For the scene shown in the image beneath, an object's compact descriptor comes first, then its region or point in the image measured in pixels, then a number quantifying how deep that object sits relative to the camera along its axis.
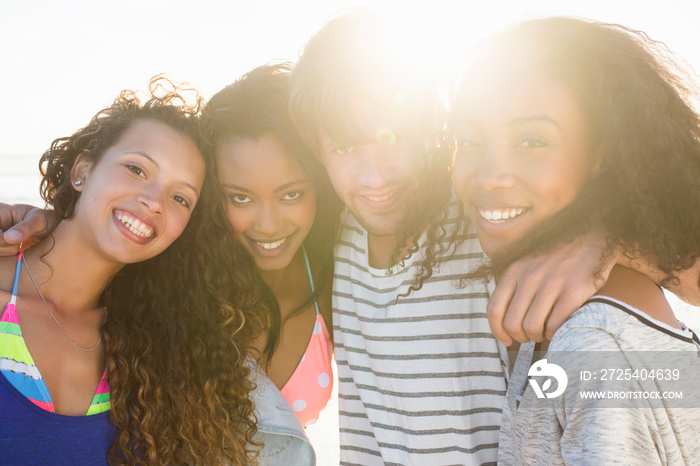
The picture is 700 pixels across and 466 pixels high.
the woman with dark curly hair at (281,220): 2.96
